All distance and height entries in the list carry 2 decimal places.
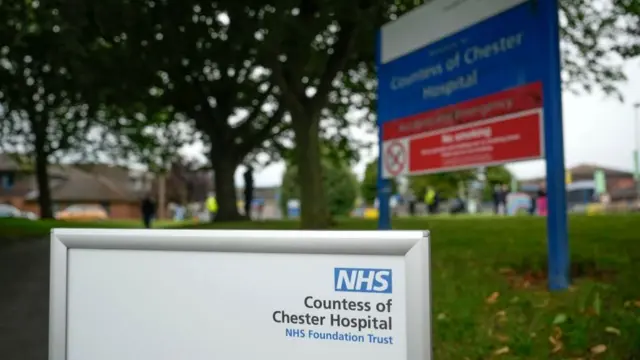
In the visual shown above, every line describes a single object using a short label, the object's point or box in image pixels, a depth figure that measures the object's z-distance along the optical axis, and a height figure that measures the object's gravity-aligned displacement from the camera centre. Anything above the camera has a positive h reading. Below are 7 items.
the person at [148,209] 30.48 +0.42
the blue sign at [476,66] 7.11 +1.78
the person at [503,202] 40.03 +0.63
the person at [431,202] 43.09 +0.77
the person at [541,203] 30.29 +0.43
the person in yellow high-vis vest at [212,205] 33.66 +0.62
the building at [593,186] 62.53 +3.32
